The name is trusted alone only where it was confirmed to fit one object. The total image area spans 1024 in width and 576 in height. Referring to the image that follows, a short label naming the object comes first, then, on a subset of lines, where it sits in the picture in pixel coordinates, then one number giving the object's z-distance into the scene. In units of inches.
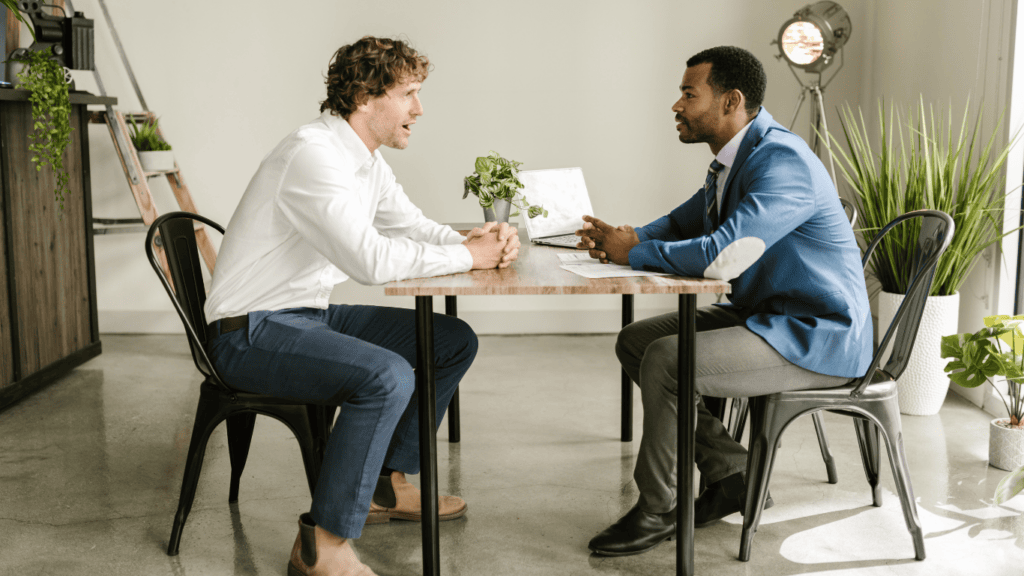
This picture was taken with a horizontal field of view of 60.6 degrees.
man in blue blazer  81.0
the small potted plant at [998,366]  102.1
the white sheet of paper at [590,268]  79.2
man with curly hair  77.5
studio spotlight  159.5
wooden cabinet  133.8
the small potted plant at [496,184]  97.1
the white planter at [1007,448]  107.5
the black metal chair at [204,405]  84.3
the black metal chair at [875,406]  82.4
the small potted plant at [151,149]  168.4
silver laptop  104.7
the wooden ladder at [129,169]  161.0
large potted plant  123.3
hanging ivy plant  132.6
